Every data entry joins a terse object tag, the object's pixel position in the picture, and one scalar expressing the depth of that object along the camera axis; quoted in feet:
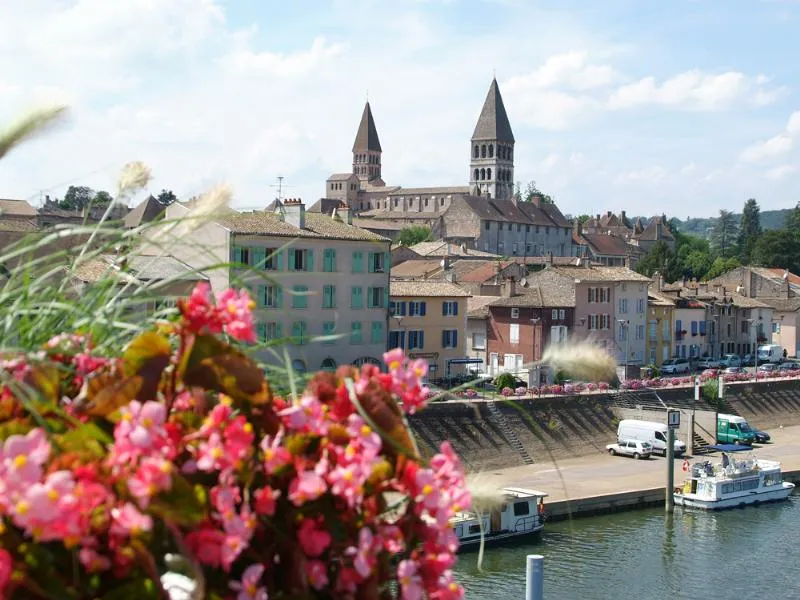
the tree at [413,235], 379.55
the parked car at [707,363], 207.51
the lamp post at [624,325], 185.06
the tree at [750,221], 522.88
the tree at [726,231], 602.12
